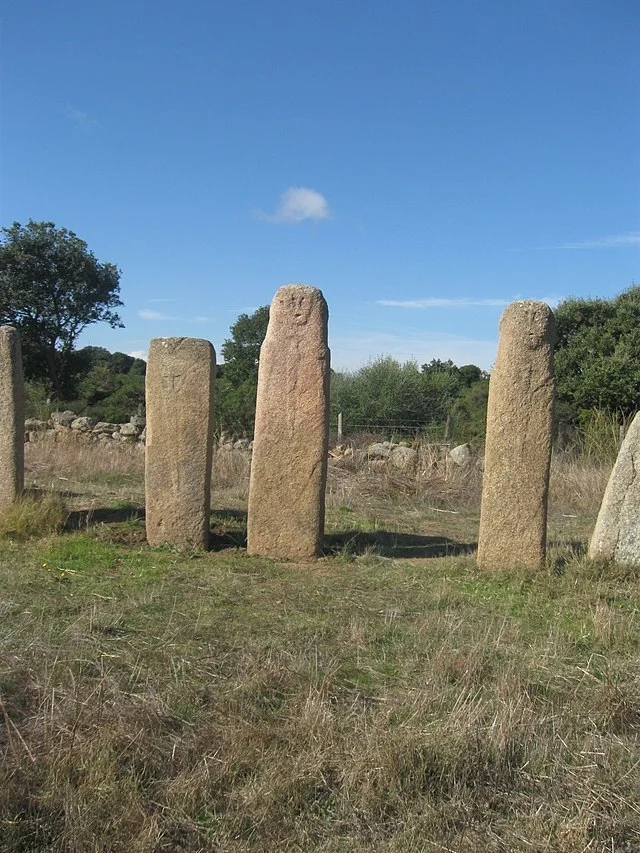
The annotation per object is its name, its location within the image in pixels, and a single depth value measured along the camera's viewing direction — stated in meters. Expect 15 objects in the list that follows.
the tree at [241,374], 19.33
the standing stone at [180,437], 6.84
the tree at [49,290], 22.66
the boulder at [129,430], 17.00
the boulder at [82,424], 17.27
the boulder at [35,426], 16.58
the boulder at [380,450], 13.73
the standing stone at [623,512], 6.42
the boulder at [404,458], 12.62
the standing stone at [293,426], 6.63
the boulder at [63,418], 17.91
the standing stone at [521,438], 6.23
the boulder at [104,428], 17.27
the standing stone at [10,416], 7.38
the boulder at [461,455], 12.62
